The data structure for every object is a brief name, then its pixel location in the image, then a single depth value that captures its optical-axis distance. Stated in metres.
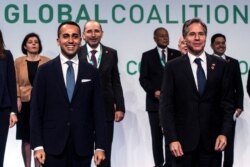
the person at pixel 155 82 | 10.87
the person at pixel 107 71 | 9.37
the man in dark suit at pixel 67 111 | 6.37
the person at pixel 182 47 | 10.22
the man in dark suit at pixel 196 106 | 6.56
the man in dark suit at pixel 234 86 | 10.62
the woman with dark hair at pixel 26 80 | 10.48
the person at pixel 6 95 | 8.05
